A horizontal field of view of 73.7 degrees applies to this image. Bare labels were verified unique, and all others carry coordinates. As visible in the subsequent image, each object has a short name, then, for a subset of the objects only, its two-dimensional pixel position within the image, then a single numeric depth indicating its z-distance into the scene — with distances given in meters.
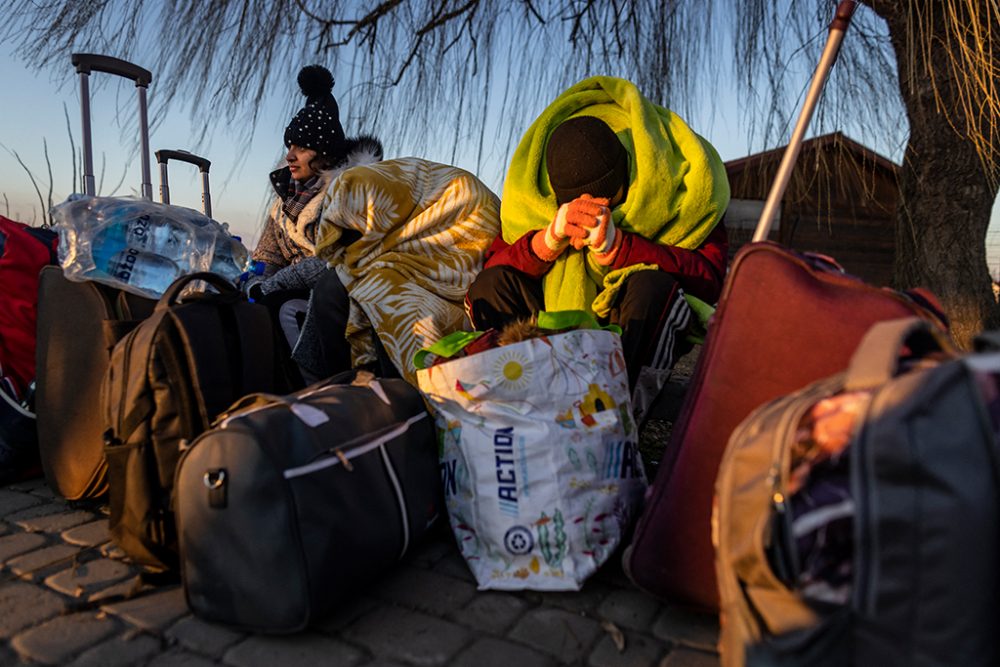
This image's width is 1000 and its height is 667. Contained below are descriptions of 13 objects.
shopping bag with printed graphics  1.58
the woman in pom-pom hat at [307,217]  2.61
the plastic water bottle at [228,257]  2.43
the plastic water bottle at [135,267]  2.08
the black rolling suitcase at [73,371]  1.99
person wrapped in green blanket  2.11
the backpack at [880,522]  0.86
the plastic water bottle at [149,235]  2.15
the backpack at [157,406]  1.58
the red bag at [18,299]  2.23
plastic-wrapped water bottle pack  2.07
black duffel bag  1.35
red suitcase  1.29
